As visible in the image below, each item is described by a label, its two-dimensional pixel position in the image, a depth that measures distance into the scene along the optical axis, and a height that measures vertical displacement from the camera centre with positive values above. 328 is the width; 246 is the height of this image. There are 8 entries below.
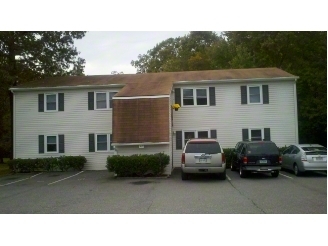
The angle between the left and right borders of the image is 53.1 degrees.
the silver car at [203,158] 14.52 -1.13
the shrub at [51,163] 21.39 -1.83
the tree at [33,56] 24.17 +6.32
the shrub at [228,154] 20.31 -1.39
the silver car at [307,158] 15.44 -1.35
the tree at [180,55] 44.03 +12.08
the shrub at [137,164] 16.72 -1.58
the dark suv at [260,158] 15.06 -1.23
